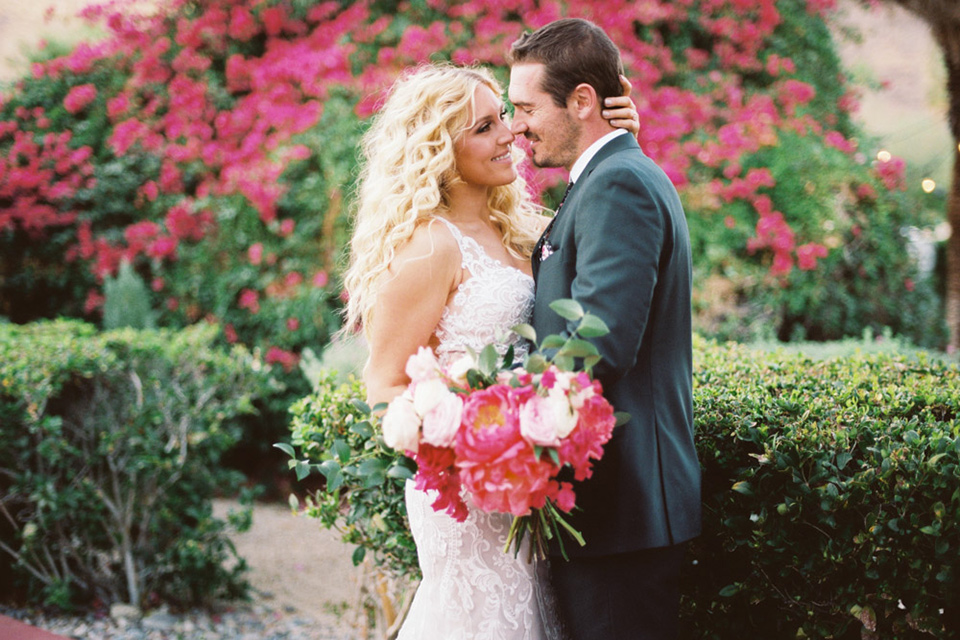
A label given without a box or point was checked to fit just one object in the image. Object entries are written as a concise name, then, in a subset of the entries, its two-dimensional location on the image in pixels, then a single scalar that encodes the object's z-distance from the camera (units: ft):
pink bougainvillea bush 22.97
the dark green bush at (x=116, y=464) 14.39
